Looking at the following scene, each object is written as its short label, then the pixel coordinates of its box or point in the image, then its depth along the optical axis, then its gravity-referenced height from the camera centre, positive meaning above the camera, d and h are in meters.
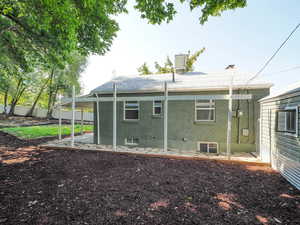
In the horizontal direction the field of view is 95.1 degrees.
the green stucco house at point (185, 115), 7.07 +0.00
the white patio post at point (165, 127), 6.21 -0.56
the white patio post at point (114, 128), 6.75 -0.69
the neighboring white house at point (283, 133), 3.71 -0.56
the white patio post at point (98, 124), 8.98 -0.68
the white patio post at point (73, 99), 7.14 +0.77
